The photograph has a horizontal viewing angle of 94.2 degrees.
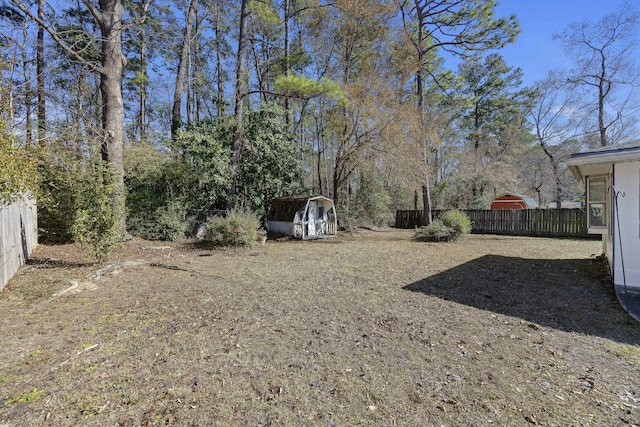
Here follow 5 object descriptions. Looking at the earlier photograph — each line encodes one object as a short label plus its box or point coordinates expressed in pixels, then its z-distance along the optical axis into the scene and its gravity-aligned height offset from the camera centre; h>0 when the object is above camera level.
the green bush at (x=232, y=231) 8.80 -0.47
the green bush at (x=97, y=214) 5.62 +0.05
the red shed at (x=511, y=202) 19.48 +0.74
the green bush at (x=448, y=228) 10.70 -0.52
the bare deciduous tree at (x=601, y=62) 14.64 +7.70
